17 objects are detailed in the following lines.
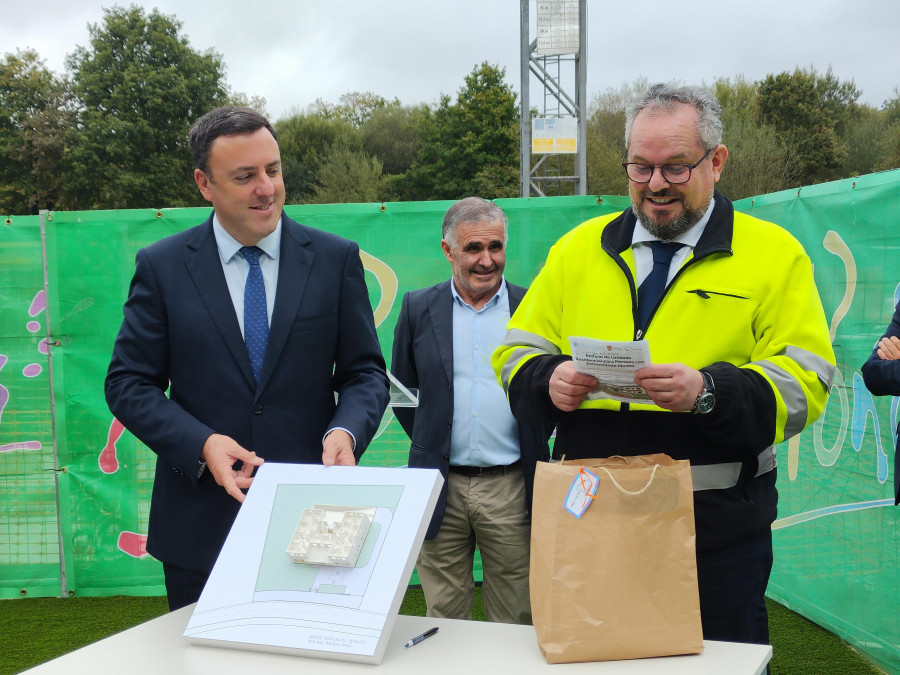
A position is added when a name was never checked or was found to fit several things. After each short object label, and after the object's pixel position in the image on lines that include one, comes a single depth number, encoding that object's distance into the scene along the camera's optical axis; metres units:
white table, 1.55
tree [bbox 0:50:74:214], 33.44
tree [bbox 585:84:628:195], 29.62
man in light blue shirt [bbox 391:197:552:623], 3.29
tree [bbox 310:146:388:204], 37.38
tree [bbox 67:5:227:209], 33.31
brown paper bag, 1.53
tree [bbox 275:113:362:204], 40.94
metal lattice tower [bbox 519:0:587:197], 11.48
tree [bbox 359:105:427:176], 44.66
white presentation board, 1.60
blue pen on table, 1.69
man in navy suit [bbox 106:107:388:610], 2.07
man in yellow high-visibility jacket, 1.84
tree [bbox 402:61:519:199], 36.56
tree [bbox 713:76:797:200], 29.64
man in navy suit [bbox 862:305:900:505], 3.30
